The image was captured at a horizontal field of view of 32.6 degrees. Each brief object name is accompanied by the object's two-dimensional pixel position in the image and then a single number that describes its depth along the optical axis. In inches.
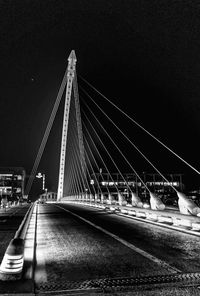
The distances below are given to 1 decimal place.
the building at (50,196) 5561.0
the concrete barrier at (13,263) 254.5
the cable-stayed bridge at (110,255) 231.1
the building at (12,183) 6643.7
